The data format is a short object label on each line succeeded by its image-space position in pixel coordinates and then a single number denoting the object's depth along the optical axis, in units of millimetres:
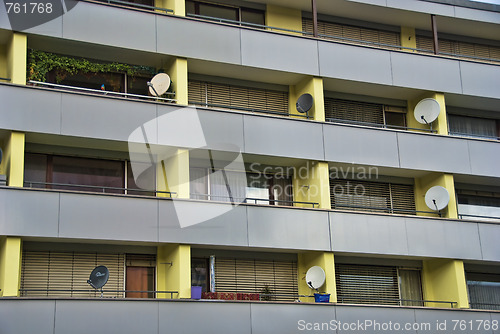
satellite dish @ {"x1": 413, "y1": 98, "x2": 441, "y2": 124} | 27250
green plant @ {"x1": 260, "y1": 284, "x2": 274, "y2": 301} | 24391
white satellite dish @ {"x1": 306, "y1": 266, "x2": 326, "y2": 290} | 23891
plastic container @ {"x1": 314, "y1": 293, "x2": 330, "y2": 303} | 23688
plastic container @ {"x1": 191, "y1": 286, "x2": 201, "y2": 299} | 22078
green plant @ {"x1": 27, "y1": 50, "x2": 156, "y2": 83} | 23594
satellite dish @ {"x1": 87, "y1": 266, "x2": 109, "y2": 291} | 21219
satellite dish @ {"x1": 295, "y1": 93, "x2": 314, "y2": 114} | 25750
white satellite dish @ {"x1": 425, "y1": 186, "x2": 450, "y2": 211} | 26125
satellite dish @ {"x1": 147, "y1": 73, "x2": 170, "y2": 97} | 23875
